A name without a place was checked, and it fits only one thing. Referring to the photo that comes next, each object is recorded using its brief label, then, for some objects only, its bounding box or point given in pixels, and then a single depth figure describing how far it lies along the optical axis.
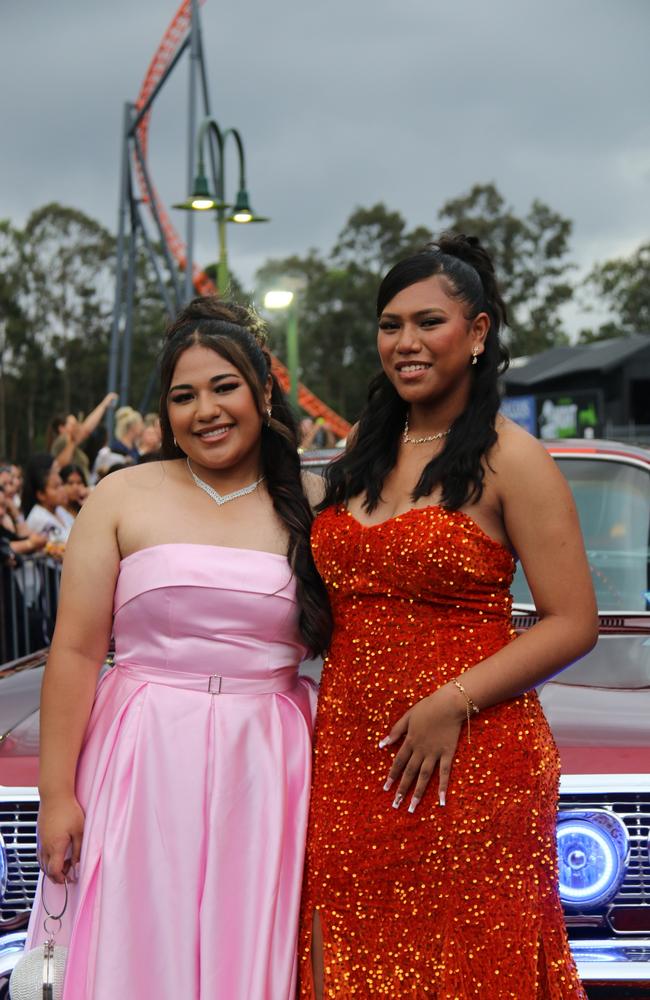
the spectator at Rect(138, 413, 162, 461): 9.95
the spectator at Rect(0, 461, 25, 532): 8.51
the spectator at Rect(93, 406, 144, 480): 10.41
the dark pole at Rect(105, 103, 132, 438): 31.50
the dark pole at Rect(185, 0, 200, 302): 22.92
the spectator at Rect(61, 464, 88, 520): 9.21
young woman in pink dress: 2.32
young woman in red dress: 2.20
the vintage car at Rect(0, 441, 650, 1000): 2.48
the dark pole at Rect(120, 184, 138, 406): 32.99
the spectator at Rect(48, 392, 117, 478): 9.98
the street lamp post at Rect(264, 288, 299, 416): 18.67
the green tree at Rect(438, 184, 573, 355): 58.53
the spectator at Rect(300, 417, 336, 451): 17.41
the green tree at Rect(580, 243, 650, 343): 61.53
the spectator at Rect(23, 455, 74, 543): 8.38
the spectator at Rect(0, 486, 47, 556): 7.86
